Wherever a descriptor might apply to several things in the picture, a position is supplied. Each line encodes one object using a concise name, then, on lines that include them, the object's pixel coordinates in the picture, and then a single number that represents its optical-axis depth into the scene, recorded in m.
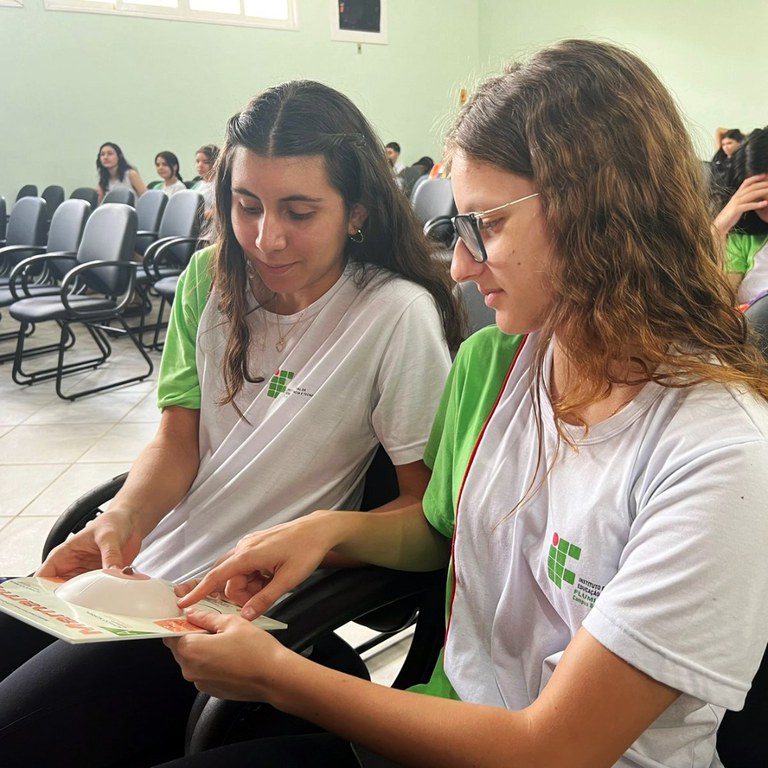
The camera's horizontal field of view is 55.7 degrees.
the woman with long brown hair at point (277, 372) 1.11
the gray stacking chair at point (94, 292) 4.00
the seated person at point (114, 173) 7.68
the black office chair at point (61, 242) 4.75
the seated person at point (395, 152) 8.84
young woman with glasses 0.61
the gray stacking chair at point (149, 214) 5.86
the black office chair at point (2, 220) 6.20
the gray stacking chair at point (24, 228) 5.43
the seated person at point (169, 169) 7.41
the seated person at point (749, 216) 2.25
